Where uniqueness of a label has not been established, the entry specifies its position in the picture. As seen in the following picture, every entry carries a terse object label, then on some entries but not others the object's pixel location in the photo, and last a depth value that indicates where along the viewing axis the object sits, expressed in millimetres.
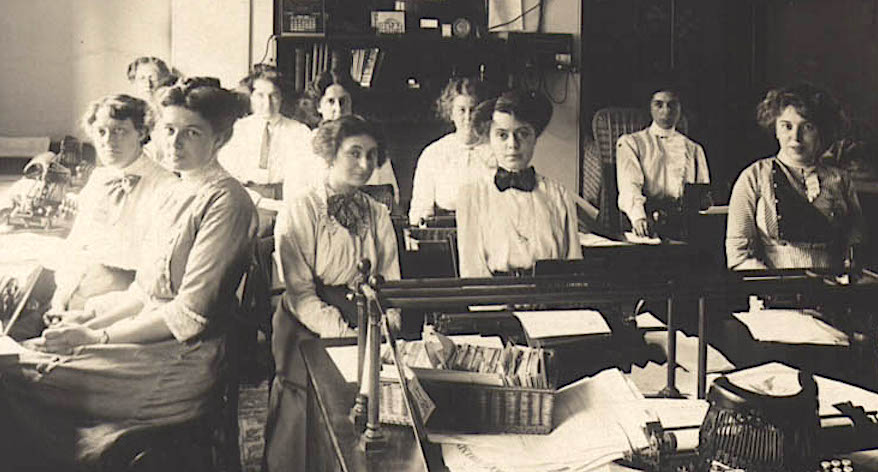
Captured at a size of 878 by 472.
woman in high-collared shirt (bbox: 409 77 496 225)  3717
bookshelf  3424
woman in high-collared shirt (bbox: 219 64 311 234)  3072
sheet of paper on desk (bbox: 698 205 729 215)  3914
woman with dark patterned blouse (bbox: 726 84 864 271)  3721
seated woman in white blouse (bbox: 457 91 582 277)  3562
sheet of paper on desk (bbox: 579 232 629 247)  3771
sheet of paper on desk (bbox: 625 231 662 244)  3990
